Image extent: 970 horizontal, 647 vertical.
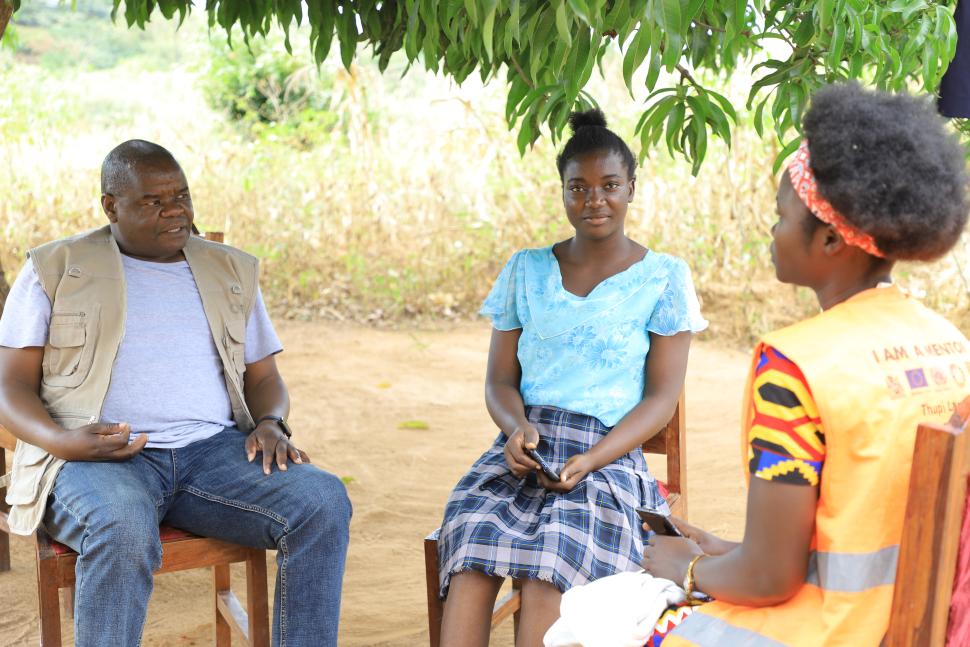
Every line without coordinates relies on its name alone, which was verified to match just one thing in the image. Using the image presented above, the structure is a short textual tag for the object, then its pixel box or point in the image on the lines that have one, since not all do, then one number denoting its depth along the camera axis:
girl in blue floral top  2.33
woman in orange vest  1.39
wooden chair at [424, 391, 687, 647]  2.72
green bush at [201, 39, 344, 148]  12.20
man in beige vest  2.35
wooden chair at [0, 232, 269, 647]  2.35
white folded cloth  1.59
